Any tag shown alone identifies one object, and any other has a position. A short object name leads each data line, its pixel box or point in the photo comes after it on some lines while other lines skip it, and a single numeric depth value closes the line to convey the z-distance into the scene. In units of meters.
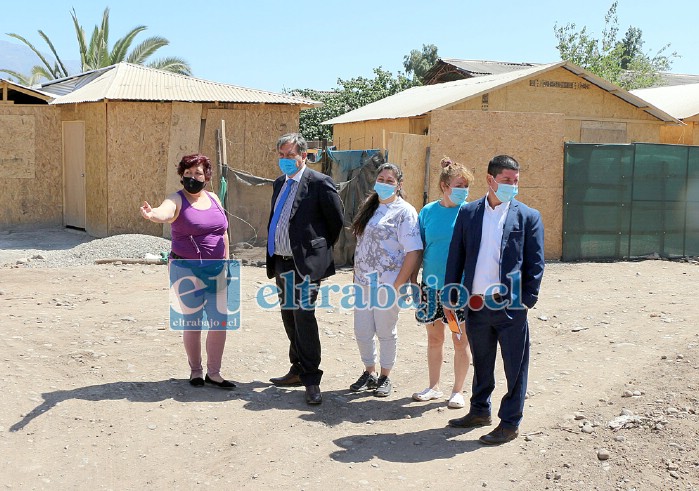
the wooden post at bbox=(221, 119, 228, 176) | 12.20
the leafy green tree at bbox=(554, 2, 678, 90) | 34.91
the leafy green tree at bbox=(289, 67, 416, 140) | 32.03
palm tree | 32.84
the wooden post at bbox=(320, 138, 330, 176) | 11.84
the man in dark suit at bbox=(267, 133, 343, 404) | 5.73
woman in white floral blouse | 5.74
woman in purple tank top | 5.73
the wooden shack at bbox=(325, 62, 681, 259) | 11.83
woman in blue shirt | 5.60
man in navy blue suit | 4.95
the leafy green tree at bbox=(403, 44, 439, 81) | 51.66
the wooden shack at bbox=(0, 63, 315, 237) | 14.23
